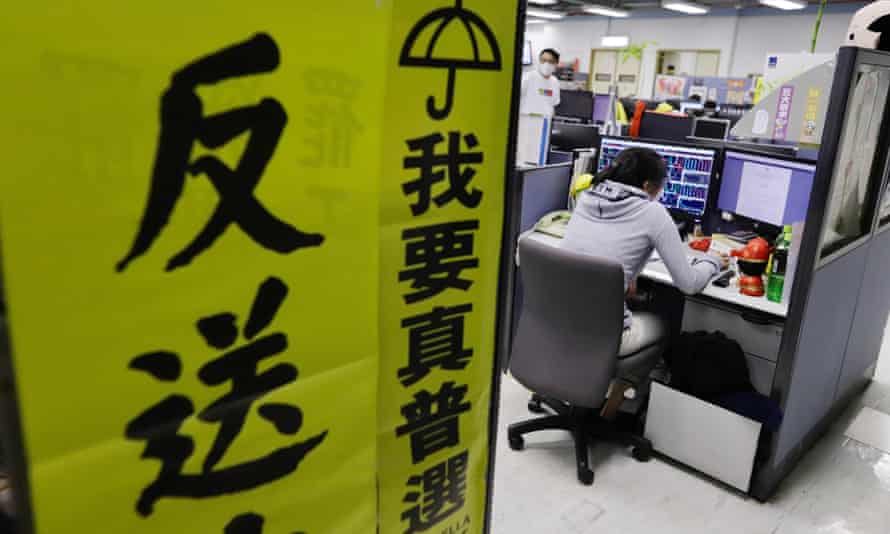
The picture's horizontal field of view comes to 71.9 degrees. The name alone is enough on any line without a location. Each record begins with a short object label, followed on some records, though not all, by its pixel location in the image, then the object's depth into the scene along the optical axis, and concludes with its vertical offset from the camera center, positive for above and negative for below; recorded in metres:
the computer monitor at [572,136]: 3.91 -0.18
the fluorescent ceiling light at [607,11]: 11.25 +1.77
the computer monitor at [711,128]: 4.08 -0.10
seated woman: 2.02 -0.39
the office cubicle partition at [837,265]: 1.78 -0.48
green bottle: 1.99 -0.50
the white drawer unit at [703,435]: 2.00 -1.07
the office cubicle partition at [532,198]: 2.63 -0.40
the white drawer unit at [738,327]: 2.11 -0.74
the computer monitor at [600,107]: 5.99 +0.01
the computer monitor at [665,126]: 3.61 -0.09
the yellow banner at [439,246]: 0.60 -0.15
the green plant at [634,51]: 11.67 +1.09
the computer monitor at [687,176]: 2.67 -0.27
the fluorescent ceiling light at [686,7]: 9.80 +1.69
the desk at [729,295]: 1.95 -0.58
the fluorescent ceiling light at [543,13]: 12.02 +1.78
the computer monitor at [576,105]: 6.11 +0.02
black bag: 2.06 -0.83
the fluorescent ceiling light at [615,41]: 11.95 +1.29
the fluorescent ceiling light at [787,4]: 9.26 +1.66
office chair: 1.85 -0.71
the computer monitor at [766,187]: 2.32 -0.28
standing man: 5.56 +0.18
